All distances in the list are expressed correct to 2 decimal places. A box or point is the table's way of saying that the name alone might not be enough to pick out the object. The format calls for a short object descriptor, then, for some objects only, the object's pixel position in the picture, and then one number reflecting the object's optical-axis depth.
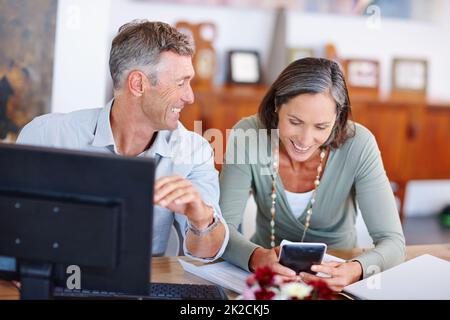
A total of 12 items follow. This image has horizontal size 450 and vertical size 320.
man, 2.78
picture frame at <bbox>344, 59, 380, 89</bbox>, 5.14
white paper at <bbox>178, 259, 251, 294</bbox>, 2.61
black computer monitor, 2.28
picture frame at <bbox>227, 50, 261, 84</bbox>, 4.91
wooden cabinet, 4.55
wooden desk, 2.51
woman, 2.85
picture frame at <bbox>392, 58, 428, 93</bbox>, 5.32
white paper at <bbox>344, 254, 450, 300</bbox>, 2.56
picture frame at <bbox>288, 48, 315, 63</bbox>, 4.94
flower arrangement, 2.30
